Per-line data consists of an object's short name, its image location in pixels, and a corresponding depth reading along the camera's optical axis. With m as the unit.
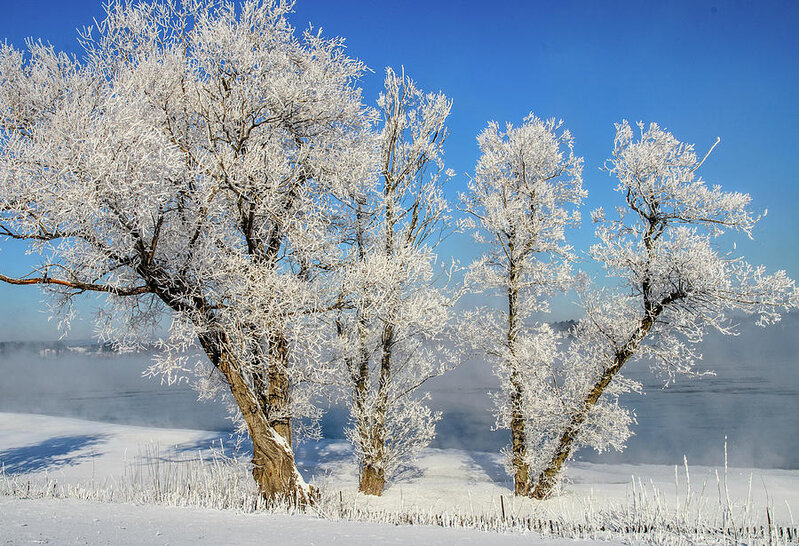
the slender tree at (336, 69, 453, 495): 11.05
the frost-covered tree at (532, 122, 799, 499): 10.89
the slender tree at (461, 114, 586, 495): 12.80
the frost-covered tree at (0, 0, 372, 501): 7.49
